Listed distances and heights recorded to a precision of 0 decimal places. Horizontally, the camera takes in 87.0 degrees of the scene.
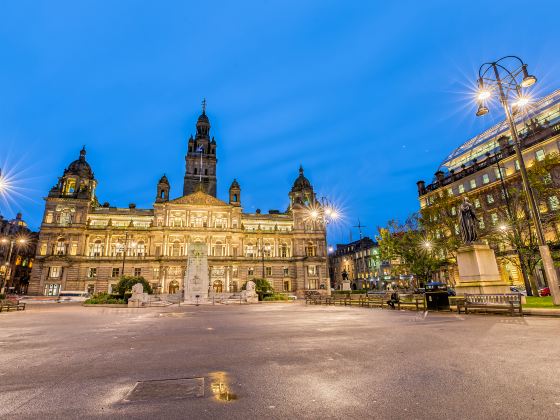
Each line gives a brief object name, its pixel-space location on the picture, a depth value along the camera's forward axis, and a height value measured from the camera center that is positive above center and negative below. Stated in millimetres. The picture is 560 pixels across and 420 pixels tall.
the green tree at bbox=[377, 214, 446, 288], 34066 +3577
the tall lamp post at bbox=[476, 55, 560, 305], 12750 +7815
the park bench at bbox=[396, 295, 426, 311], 17172 -1536
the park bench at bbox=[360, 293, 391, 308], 21469 -1535
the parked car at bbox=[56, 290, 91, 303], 42959 -363
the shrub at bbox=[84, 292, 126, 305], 30750 -798
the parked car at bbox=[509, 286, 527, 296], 31044 -1309
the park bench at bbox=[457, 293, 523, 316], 12617 -1173
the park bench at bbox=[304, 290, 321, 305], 30369 -1513
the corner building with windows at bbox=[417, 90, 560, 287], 33312 +14467
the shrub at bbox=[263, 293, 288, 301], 37078 -1442
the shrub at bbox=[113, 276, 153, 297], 33125 +830
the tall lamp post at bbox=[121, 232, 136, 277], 58228 +9389
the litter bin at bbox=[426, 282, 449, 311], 16028 -1102
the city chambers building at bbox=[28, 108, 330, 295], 55272 +9504
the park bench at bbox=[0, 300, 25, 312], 21781 -798
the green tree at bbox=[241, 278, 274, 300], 37772 -253
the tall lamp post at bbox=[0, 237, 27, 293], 62575 +5779
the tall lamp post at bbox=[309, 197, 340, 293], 21781 +5248
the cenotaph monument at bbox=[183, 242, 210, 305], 36625 +1847
